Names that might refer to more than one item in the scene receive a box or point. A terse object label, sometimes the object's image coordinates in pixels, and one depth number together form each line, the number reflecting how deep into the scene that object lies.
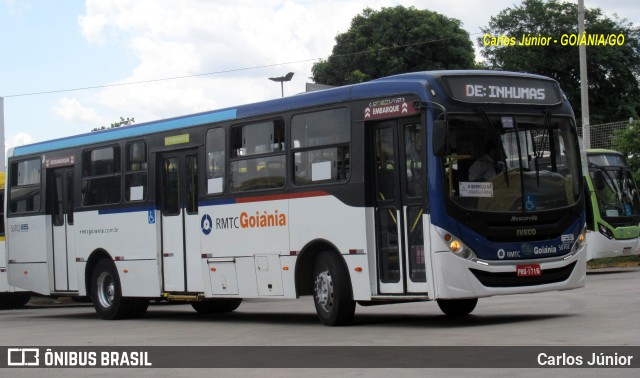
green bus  30.14
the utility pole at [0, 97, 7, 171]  57.69
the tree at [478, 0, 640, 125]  67.62
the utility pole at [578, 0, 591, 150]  33.50
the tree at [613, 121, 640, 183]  37.62
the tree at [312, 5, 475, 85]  62.19
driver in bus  13.66
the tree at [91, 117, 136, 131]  61.56
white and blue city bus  13.59
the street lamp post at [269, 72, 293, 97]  48.72
